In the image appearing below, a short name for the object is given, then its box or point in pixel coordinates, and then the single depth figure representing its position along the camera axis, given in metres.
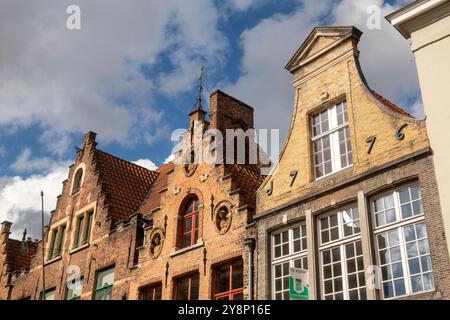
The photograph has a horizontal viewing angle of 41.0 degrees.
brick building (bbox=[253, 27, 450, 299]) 10.69
